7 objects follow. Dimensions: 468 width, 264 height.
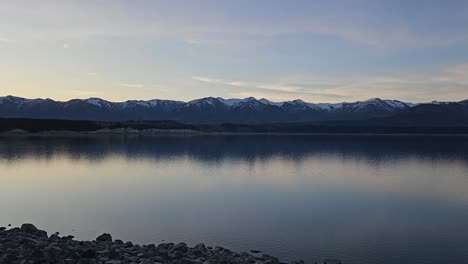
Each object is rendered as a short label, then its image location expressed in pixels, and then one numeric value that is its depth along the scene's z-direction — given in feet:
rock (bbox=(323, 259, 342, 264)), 39.50
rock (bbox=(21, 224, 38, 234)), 46.30
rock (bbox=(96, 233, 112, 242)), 44.87
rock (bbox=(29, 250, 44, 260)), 32.89
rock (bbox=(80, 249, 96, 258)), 34.99
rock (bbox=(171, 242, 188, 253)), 40.32
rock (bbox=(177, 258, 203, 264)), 35.42
